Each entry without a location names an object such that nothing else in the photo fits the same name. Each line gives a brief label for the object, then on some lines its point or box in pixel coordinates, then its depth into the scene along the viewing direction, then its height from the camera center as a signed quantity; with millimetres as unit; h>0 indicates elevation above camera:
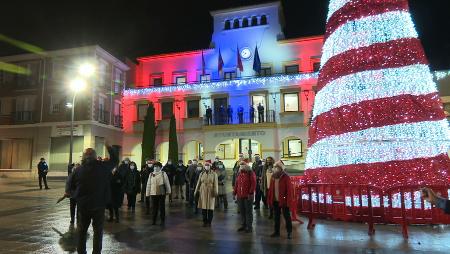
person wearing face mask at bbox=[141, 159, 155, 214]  13195 -227
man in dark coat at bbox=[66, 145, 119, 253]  6000 -511
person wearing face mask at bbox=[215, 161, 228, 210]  13227 -805
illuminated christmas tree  9602 +1636
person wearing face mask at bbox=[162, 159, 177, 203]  15250 -221
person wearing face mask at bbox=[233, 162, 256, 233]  9016 -746
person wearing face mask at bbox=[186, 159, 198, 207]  13758 -564
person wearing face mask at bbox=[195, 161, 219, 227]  9750 -767
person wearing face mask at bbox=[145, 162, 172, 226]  10070 -717
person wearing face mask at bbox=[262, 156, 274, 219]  10995 -268
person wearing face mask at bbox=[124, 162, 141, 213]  12130 -724
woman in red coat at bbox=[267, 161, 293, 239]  8242 -723
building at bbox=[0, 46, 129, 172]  30484 +5213
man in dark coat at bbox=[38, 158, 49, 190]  20484 -272
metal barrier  8555 -1068
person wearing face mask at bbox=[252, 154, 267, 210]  12938 -504
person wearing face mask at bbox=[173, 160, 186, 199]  16367 -615
